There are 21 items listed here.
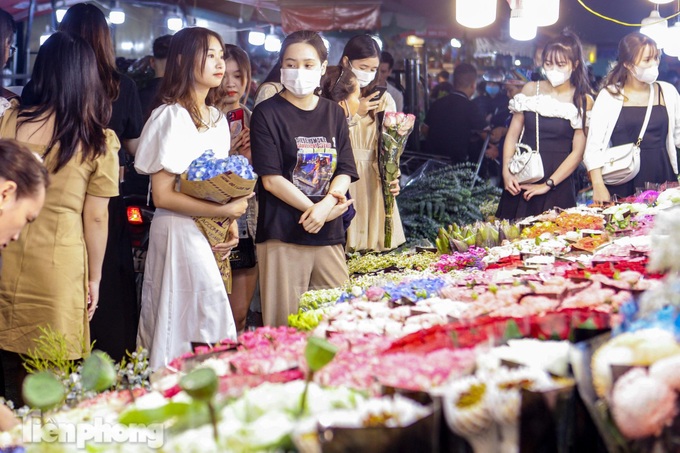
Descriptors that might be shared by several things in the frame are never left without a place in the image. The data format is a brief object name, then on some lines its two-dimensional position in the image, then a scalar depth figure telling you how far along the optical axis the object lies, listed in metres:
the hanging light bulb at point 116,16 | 11.76
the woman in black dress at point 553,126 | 6.28
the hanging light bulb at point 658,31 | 9.01
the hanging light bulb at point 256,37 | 13.04
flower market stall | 1.69
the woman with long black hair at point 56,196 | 3.89
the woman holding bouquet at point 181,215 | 4.25
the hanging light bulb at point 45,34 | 12.07
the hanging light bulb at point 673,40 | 8.99
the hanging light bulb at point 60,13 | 11.48
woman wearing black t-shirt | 4.63
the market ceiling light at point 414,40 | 13.84
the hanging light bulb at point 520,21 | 6.17
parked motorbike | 6.09
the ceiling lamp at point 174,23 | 12.27
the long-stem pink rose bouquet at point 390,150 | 5.62
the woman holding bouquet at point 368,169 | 5.75
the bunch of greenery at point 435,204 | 7.48
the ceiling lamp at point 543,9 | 6.04
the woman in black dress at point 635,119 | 6.27
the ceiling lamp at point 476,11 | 5.57
